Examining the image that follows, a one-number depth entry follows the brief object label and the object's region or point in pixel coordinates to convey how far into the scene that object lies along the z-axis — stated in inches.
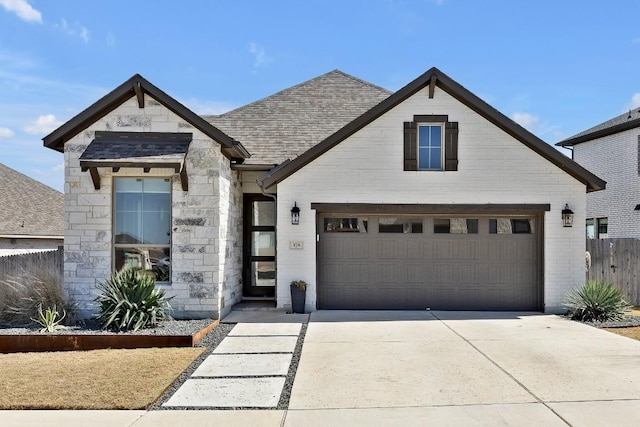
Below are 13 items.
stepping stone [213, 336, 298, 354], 305.7
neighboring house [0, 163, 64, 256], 684.1
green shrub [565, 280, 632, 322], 404.5
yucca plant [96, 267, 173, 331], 345.1
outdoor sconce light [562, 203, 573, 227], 436.1
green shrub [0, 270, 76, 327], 372.2
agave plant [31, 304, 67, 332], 346.9
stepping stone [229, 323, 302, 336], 354.7
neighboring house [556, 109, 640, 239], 687.1
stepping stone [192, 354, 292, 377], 258.5
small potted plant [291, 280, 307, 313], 427.2
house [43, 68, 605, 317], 438.0
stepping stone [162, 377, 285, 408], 214.4
